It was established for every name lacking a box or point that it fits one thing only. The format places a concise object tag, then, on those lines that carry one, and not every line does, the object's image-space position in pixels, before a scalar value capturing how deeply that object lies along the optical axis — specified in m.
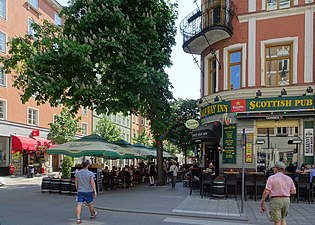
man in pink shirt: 7.07
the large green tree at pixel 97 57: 15.02
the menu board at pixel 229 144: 15.87
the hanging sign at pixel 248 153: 15.57
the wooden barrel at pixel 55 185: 15.53
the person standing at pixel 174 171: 18.83
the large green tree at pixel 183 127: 30.03
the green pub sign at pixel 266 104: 14.78
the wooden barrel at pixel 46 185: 15.80
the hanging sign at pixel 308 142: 14.72
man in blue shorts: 9.20
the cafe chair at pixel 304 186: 13.07
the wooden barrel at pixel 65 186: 15.26
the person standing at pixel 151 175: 20.34
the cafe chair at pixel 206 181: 14.12
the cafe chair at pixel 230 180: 14.09
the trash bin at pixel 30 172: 27.02
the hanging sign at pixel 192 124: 17.34
